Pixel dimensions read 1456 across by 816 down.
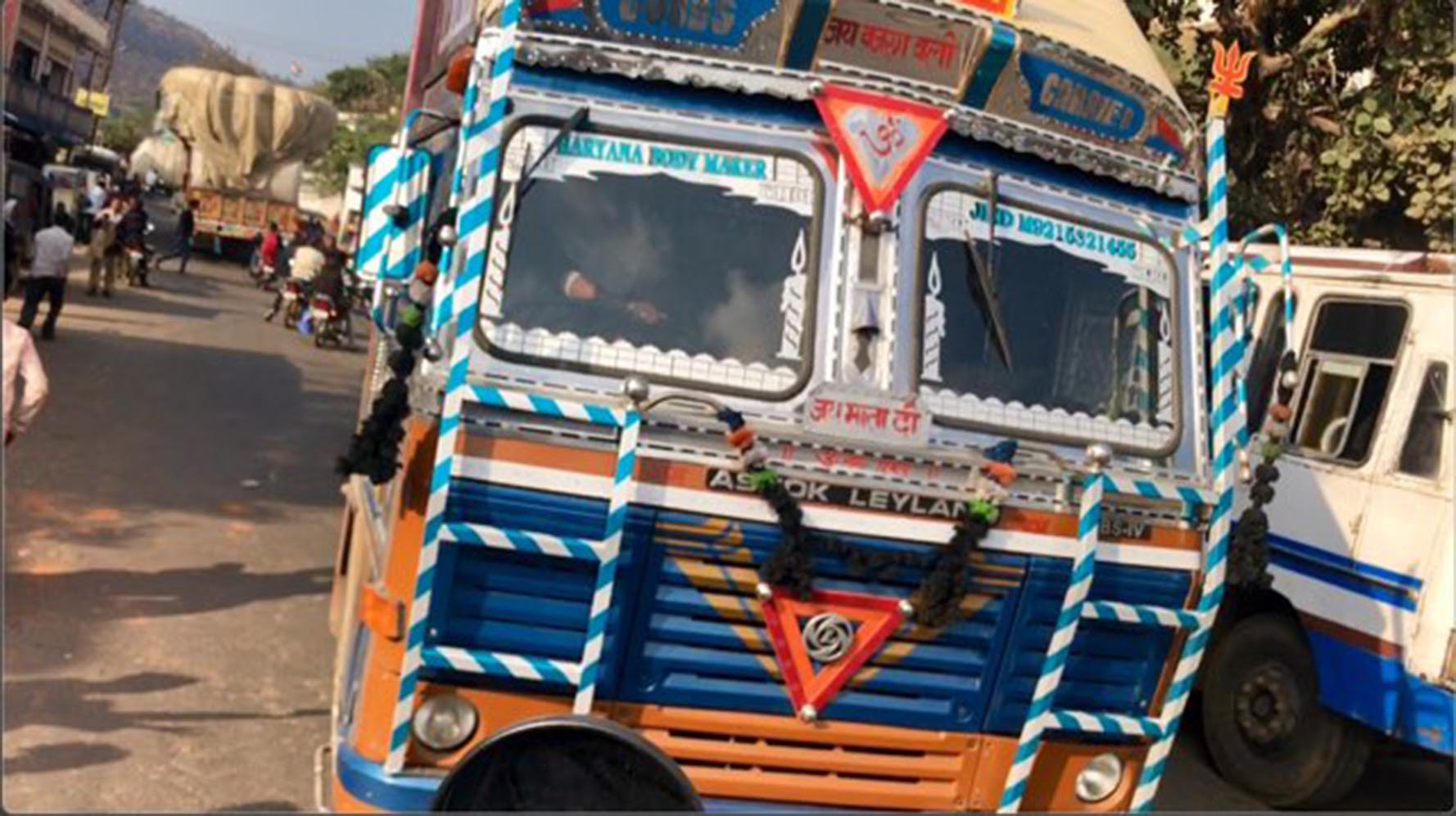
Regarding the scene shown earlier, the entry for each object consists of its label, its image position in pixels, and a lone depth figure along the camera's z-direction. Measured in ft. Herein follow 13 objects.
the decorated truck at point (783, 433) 12.78
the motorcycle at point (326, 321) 71.20
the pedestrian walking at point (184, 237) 101.71
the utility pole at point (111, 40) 140.46
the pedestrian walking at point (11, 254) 51.57
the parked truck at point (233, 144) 115.03
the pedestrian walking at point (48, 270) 51.26
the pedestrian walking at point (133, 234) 81.71
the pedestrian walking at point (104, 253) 72.28
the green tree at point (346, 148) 167.43
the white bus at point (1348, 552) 22.86
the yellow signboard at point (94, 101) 134.62
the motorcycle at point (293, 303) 77.51
